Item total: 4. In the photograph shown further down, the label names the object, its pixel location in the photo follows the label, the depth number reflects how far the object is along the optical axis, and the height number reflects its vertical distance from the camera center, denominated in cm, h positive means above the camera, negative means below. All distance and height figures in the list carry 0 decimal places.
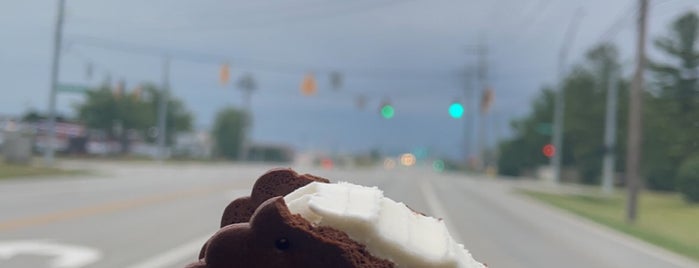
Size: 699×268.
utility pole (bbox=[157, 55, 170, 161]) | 7262 +31
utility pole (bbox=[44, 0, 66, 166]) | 4753 +342
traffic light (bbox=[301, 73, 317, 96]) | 4131 +256
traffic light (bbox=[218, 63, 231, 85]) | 4056 +288
